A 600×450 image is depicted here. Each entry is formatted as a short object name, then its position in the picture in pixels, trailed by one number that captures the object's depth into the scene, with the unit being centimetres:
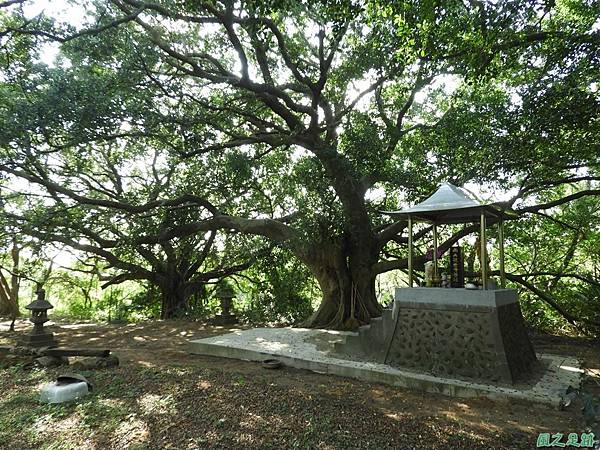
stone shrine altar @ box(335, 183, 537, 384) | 491
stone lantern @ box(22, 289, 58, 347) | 655
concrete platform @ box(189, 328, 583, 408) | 445
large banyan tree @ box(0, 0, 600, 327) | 543
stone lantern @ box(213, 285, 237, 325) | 1037
